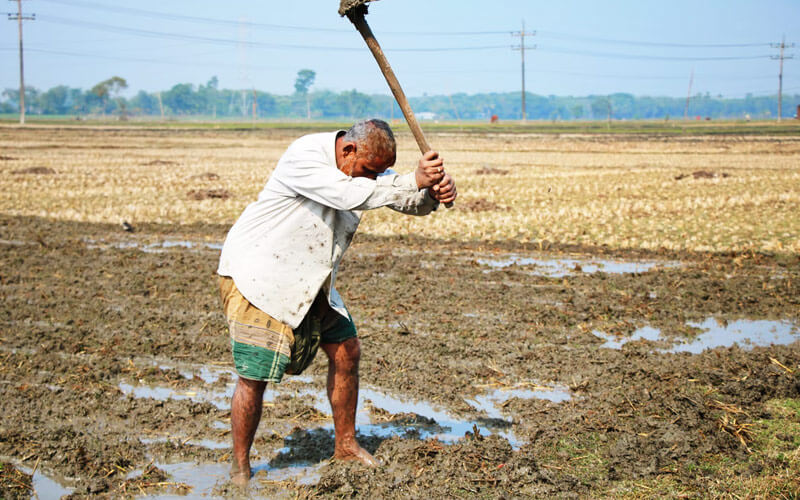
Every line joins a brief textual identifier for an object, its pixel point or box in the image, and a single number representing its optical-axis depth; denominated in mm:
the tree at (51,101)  193375
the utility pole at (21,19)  74000
